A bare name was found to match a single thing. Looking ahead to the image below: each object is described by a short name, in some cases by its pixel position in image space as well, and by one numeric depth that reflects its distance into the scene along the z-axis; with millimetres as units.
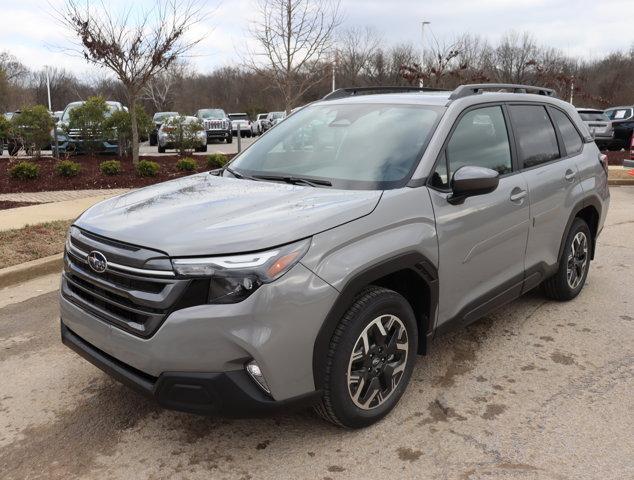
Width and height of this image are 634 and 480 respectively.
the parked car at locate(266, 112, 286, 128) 35378
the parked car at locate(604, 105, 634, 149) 21656
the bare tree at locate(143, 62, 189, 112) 44006
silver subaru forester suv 2508
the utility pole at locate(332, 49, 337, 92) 18250
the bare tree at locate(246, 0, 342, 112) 15391
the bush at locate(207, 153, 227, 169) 12867
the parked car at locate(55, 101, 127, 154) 14273
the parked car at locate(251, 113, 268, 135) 40256
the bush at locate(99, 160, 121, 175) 11812
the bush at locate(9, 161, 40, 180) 11117
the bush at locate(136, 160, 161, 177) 11883
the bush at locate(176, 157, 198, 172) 12484
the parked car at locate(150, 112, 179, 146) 24958
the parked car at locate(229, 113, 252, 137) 38800
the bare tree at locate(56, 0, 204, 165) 12289
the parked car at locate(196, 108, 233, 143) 29047
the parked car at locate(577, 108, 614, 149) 20625
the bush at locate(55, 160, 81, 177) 11430
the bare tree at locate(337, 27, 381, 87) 33562
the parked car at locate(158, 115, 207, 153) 14797
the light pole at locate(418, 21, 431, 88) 21162
